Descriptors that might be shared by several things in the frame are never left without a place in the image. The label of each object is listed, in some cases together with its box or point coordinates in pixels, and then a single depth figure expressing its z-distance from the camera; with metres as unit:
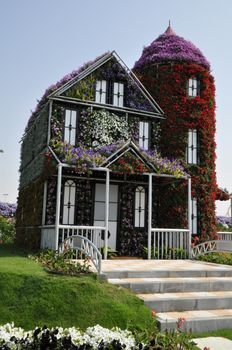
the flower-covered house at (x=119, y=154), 13.60
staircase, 6.96
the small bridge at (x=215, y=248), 13.08
